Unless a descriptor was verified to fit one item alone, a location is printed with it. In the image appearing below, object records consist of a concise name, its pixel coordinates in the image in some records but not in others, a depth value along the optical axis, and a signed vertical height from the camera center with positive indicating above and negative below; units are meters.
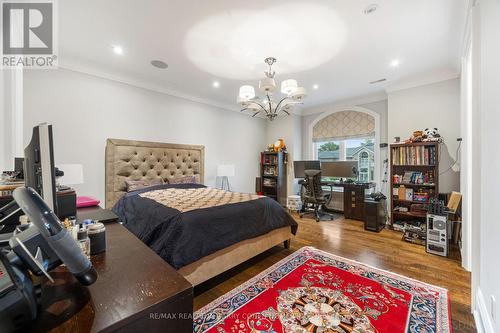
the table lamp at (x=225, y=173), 4.41 -0.16
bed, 1.81 -0.53
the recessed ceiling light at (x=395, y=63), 2.91 +1.46
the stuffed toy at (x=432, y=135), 3.25 +0.47
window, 4.53 +0.29
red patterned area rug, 1.49 -1.14
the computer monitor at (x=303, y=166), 4.77 -0.01
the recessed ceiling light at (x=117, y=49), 2.56 +1.46
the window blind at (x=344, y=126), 4.50 +0.91
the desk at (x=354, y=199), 4.12 -0.68
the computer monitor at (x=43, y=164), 0.72 +0.01
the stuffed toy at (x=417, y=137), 3.38 +0.47
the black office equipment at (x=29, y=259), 0.47 -0.24
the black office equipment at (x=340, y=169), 4.40 -0.08
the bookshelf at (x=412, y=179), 3.33 -0.23
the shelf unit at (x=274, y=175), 5.15 -0.24
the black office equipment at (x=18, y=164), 1.55 +0.02
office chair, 4.22 -0.51
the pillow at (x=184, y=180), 3.76 -0.26
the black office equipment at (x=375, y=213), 3.54 -0.83
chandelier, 2.50 +0.90
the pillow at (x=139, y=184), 3.20 -0.29
